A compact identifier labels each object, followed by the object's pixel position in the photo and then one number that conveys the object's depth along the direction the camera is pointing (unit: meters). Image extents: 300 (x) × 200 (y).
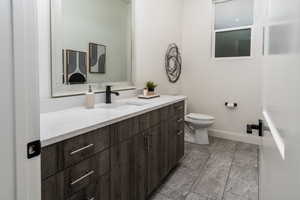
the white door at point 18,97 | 0.50
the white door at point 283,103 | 0.37
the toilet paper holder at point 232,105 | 3.46
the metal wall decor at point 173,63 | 3.38
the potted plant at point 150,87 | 2.51
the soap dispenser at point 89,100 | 1.69
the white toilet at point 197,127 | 3.15
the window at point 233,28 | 3.28
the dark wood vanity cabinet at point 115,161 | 0.91
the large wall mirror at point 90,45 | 1.52
